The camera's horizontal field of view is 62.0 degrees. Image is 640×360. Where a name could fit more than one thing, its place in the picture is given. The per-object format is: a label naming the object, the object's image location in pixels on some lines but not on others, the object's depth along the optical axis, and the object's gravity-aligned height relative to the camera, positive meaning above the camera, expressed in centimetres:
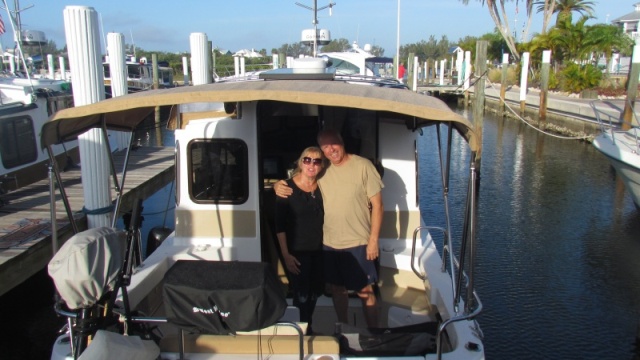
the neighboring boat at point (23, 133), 996 -81
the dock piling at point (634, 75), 1482 +18
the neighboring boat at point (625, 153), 1024 -139
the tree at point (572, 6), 4344 +615
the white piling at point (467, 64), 3259 +119
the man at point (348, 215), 413 -101
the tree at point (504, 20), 3891 +509
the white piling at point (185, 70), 4000 +137
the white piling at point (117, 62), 1178 +60
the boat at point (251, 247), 298 -111
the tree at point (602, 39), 3003 +242
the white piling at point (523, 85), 2355 -8
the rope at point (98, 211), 704 -159
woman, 415 -115
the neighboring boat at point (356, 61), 1631 +81
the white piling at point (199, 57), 1095 +64
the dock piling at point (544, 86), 2087 -13
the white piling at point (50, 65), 3091 +148
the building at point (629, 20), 5581 +637
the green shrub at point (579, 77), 2597 +24
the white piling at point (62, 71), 2927 +108
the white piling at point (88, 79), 643 +13
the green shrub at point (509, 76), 3724 +56
